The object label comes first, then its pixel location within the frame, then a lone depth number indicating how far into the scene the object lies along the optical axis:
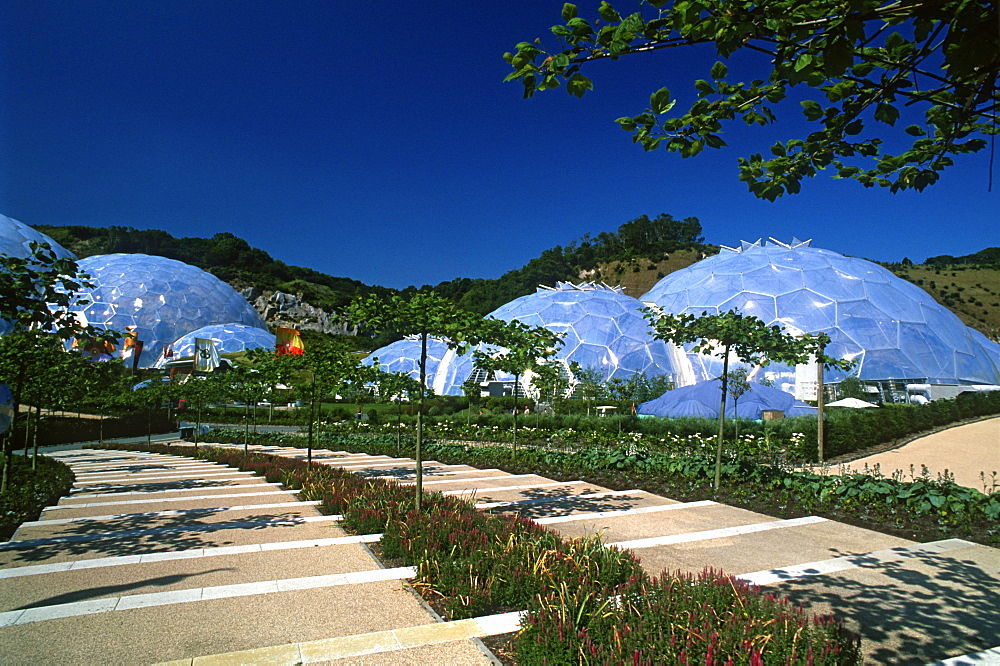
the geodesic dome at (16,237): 49.72
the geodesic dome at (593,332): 40.03
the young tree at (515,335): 7.82
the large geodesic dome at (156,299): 69.44
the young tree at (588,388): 32.75
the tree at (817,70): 2.59
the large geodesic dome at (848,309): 35.88
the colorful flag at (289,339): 45.03
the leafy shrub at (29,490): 8.55
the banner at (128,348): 48.27
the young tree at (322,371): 10.02
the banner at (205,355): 49.62
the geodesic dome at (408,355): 50.81
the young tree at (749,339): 10.31
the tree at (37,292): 5.65
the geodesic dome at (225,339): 66.62
